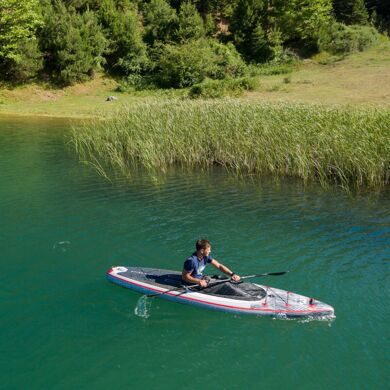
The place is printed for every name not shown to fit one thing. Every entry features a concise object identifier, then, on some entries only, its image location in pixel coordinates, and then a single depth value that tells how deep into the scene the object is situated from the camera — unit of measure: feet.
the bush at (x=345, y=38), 158.29
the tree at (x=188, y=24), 155.94
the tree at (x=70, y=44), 138.62
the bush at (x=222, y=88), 114.09
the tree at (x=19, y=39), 128.88
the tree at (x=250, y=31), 165.78
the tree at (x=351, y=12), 184.24
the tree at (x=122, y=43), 150.30
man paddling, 30.48
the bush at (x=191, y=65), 136.26
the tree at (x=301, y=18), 166.61
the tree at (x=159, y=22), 159.33
